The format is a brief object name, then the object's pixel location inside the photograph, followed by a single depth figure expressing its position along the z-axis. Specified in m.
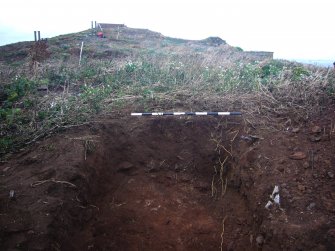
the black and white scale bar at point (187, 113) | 4.21
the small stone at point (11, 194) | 2.83
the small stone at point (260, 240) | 2.80
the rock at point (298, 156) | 3.23
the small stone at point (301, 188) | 2.91
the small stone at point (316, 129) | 3.48
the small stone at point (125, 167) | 3.92
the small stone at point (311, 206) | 2.73
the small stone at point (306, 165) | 3.12
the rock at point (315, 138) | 3.38
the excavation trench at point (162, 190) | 3.17
